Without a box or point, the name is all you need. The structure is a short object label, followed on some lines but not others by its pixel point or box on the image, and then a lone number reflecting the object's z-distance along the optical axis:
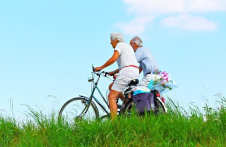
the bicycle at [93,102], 15.32
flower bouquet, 15.06
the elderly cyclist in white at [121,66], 14.42
